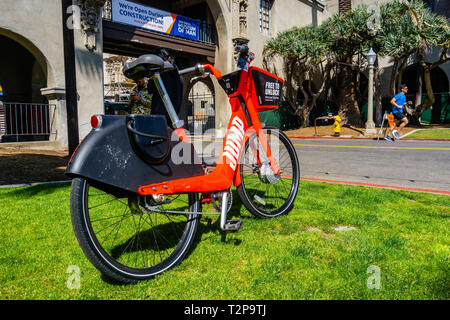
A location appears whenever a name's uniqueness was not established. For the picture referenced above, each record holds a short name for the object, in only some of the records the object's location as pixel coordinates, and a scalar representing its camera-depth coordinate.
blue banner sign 15.04
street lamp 15.93
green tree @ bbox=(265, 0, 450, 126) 16.78
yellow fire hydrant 17.23
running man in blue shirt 13.27
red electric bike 2.15
